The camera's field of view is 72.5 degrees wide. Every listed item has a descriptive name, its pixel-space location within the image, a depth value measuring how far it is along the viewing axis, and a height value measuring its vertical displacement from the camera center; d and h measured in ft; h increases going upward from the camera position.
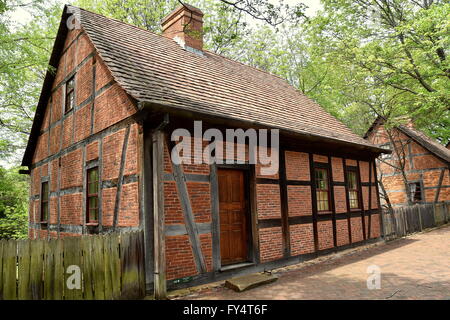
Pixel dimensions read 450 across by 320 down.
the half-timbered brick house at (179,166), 19.38 +2.32
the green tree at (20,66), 32.14 +16.68
